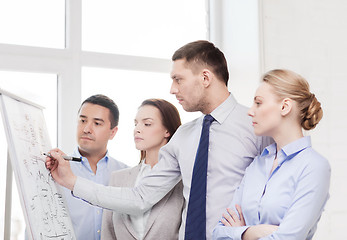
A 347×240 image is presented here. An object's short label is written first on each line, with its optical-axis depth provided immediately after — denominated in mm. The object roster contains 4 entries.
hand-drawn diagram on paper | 2432
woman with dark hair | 2834
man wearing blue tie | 2678
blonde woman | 2376
